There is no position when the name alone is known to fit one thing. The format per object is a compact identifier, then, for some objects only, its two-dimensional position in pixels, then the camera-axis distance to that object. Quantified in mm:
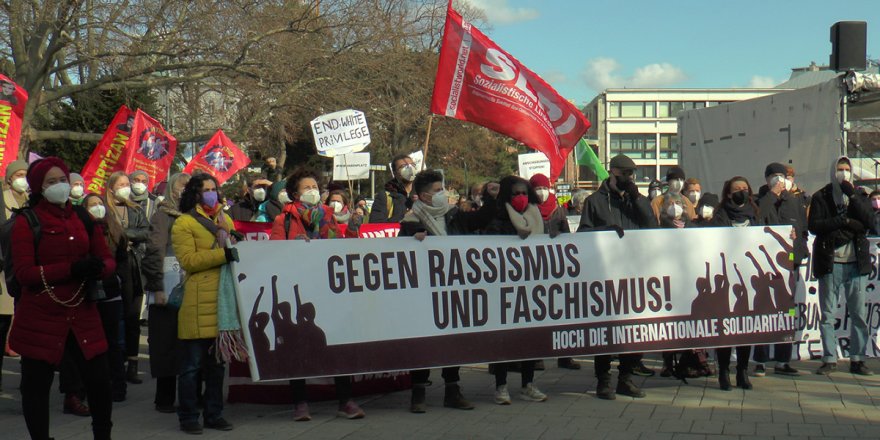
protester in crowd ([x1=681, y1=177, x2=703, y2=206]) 11516
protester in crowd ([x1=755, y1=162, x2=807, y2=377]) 9875
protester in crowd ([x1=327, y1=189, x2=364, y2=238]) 10984
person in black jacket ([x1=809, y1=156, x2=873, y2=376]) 9734
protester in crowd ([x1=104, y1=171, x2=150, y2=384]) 9203
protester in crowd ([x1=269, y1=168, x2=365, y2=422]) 7875
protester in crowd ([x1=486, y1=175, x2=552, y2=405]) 8344
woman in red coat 6062
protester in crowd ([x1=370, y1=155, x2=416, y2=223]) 11531
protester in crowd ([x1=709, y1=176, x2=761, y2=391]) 9648
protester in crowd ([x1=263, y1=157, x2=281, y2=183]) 16344
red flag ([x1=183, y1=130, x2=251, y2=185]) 17938
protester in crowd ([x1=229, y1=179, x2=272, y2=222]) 13552
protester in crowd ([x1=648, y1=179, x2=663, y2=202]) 18611
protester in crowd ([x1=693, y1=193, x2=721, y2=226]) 10062
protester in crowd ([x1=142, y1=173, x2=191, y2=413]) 8039
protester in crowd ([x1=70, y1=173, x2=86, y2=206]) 8820
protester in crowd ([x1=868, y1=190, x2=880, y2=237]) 17312
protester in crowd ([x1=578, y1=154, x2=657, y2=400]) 8898
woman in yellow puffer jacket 7336
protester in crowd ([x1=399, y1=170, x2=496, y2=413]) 8188
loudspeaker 13125
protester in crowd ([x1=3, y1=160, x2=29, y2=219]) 9047
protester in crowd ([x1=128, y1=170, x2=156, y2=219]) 9805
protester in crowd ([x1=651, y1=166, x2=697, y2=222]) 12762
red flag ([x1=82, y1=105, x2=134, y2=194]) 13914
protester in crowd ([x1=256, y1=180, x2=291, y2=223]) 12094
